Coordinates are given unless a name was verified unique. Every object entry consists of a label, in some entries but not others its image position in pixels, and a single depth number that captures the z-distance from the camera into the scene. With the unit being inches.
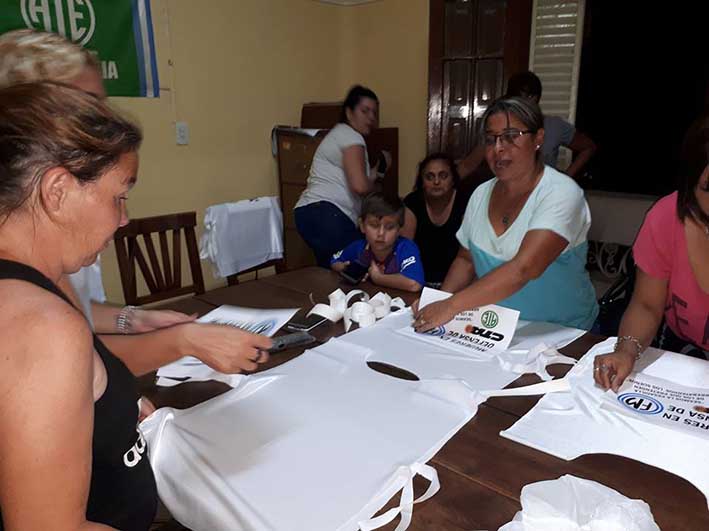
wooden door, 123.6
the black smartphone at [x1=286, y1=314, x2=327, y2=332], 57.1
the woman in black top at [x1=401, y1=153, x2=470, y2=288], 104.3
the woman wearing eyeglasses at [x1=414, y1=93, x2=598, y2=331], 55.6
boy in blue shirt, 83.3
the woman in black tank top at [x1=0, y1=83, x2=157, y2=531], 20.1
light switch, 134.3
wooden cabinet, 148.2
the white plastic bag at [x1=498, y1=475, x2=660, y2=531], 27.4
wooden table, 29.1
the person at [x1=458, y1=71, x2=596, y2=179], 110.7
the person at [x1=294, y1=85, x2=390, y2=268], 113.3
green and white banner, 106.4
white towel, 128.9
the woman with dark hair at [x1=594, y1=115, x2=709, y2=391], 45.1
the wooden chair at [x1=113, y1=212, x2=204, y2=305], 81.0
